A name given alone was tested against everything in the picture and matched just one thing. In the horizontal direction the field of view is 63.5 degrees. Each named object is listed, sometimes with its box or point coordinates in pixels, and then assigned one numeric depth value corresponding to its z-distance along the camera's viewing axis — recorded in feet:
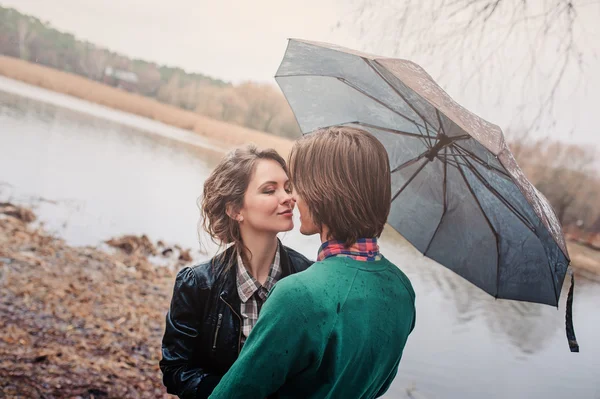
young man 3.05
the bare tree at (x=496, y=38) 9.36
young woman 4.68
